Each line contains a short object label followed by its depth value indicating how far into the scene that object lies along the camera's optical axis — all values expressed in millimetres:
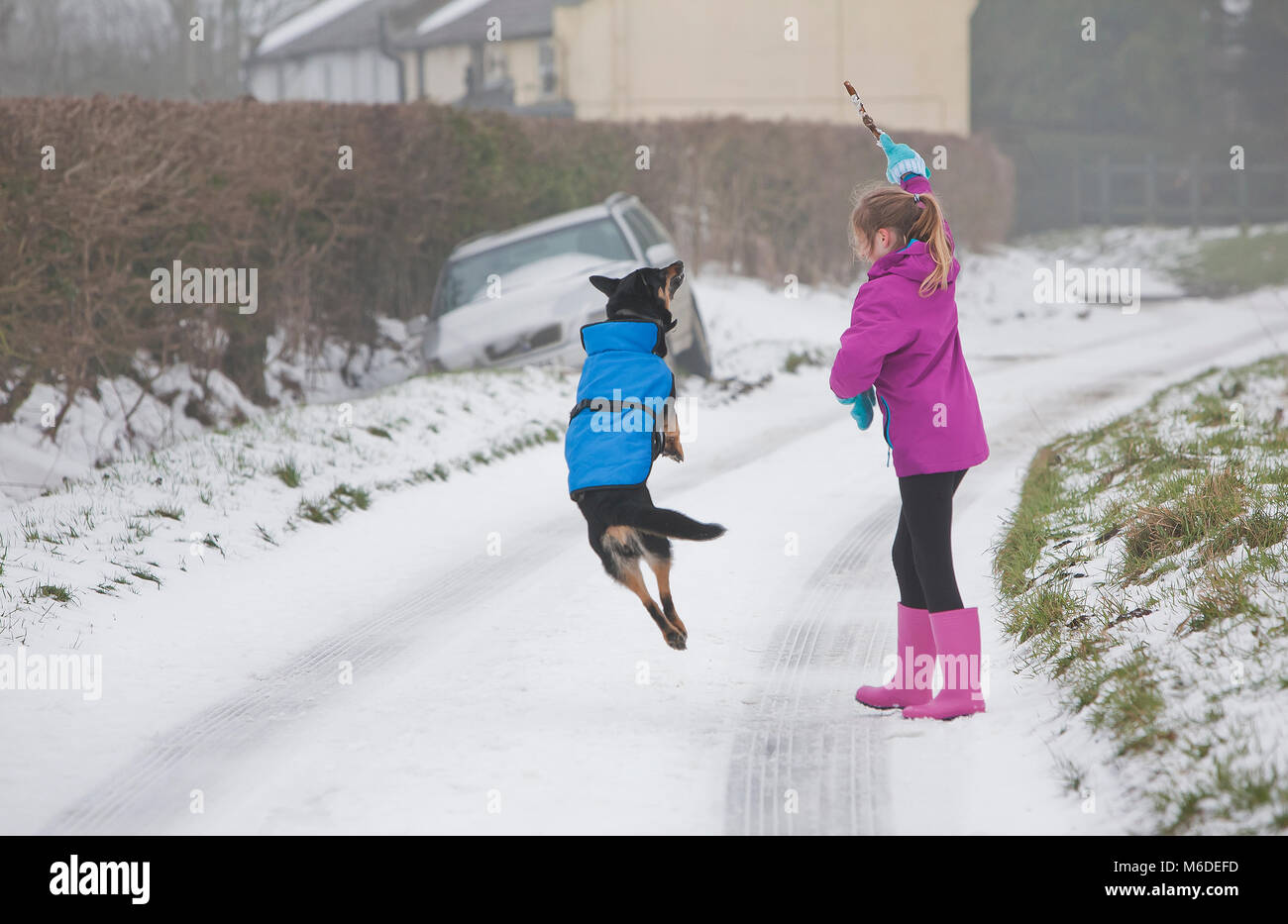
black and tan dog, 9766
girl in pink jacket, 8359
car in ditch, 24406
